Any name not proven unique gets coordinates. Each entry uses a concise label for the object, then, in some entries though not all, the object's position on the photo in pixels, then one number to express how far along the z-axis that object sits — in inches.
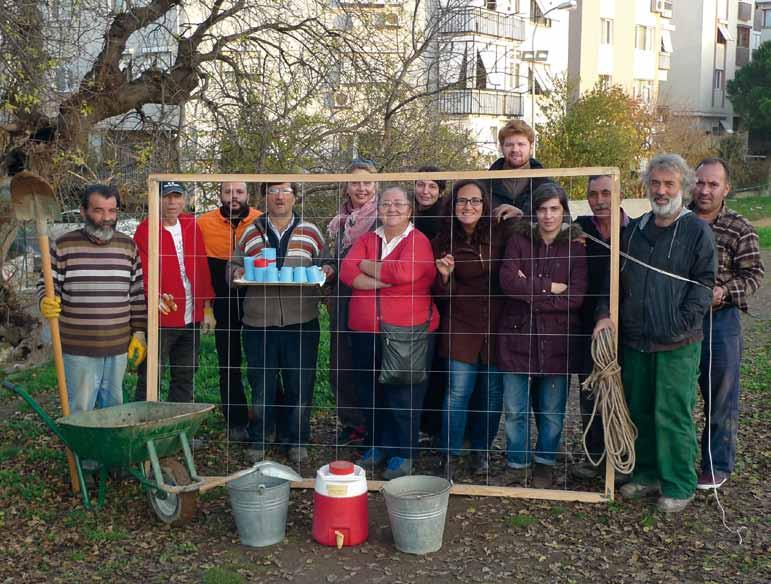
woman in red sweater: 228.5
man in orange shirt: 256.7
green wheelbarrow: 200.4
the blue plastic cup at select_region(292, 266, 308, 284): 225.3
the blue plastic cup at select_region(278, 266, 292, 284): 226.4
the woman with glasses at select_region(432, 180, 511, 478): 228.1
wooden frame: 216.1
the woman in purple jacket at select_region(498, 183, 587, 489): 220.5
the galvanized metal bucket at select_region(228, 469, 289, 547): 197.3
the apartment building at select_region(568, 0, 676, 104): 1528.1
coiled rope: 216.1
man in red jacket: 248.4
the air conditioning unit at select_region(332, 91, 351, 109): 458.3
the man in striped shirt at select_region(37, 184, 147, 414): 227.6
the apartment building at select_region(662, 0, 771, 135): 1941.4
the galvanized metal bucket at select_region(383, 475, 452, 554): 191.5
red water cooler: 196.4
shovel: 219.9
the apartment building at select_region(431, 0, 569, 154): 1152.8
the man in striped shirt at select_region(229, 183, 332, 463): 239.1
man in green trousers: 207.6
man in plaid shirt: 219.6
